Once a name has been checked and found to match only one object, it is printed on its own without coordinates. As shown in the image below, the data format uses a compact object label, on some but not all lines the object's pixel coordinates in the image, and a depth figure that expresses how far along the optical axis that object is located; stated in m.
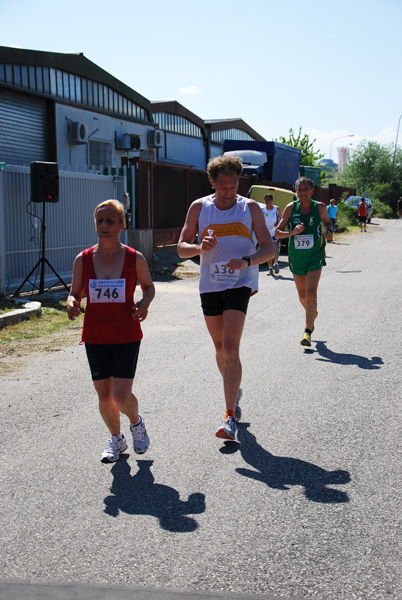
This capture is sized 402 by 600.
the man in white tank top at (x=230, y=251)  4.89
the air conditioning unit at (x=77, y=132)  24.47
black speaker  12.32
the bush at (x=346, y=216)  43.56
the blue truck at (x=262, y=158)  27.39
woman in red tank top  4.28
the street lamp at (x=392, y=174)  77.15
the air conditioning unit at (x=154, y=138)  31.22
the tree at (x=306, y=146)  70.09
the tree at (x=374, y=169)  87.19
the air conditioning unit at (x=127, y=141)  28.20
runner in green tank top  8.30
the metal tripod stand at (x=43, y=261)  12.68
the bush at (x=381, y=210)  71.81
